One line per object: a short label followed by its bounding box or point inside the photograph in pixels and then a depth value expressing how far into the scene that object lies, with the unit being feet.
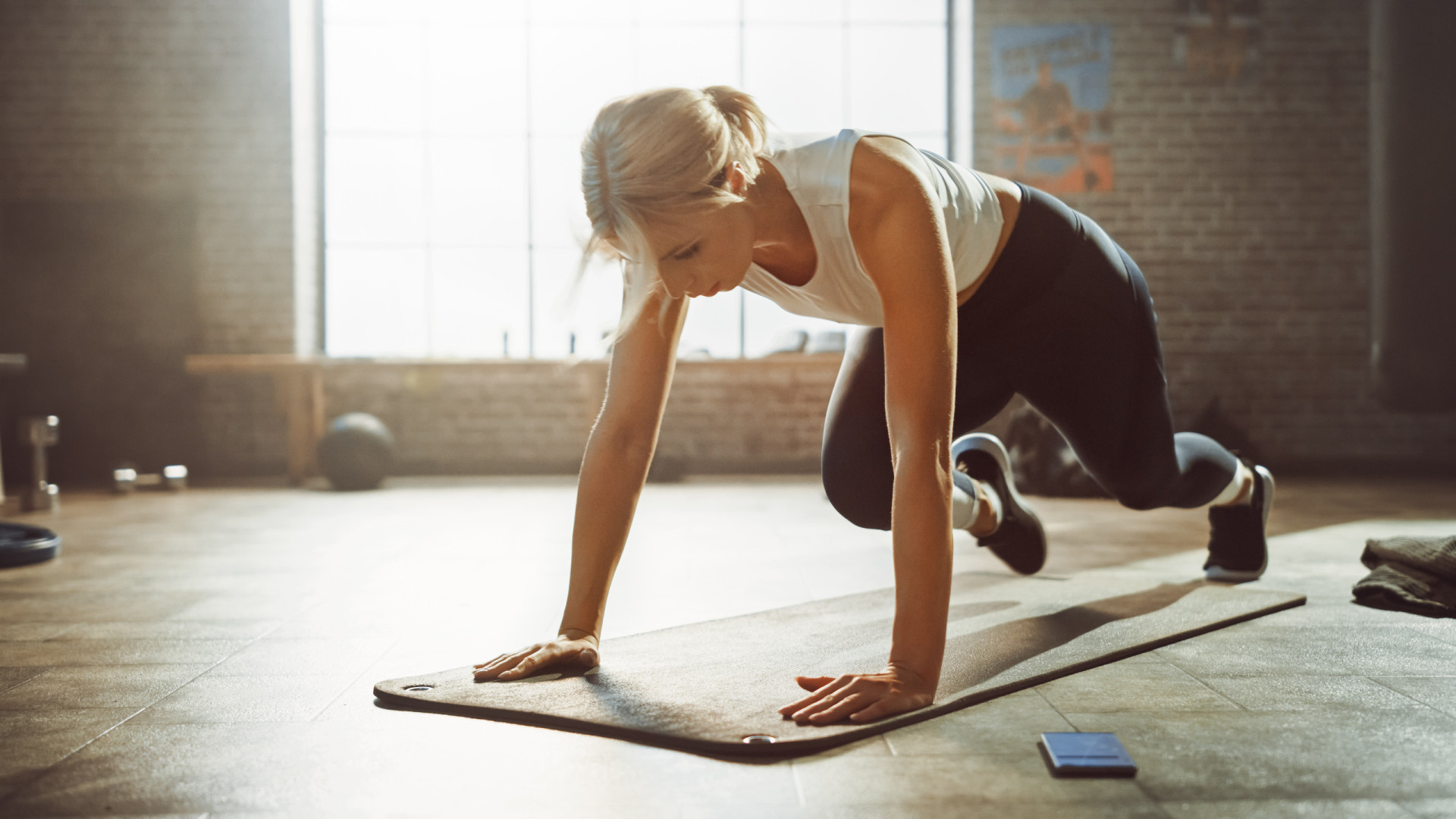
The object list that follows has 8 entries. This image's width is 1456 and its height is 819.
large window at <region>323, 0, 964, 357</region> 21.77
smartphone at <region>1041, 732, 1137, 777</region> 3.85
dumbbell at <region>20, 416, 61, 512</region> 15.20
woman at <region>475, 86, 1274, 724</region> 4.18
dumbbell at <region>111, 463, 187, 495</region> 17.76
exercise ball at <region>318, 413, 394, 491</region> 18.16
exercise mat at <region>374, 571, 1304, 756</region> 4.41
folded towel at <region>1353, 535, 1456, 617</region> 6.89
